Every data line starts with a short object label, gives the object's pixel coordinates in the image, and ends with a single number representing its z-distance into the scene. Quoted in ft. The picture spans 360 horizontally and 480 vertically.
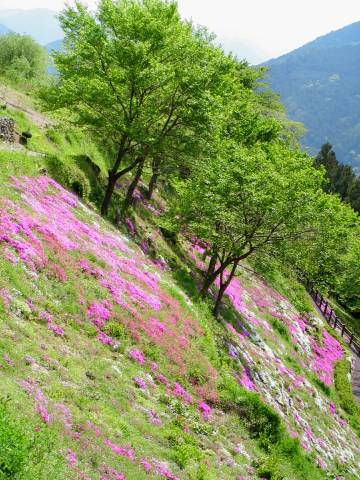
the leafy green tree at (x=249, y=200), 96.48
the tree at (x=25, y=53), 260.01
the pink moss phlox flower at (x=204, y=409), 65.16
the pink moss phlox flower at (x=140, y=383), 57.77
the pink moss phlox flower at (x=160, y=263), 115.24
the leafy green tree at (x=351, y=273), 228.84
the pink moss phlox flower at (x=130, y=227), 119.63
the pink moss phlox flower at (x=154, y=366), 64.08
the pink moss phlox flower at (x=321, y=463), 81.56
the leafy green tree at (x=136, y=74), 99.66
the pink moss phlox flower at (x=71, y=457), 34.76
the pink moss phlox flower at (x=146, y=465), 42.81
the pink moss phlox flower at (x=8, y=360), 39.92
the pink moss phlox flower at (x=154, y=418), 52.34
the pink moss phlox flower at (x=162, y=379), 63.31
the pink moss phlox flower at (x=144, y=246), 116.82
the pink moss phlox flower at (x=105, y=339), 59.88
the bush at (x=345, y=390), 129.49
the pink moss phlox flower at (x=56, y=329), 52.52
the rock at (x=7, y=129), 103.86
